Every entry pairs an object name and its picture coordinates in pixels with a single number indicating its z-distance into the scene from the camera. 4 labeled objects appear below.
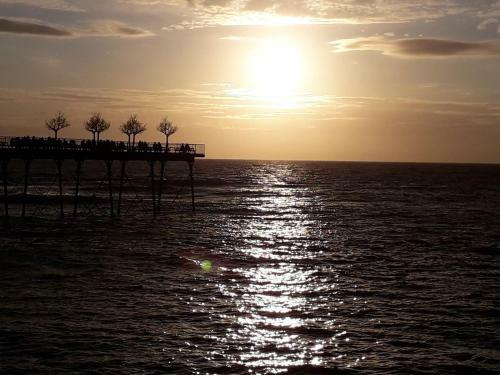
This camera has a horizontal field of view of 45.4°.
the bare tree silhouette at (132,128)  92.50
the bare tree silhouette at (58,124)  94.41
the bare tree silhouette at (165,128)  97.12
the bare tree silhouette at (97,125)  89.00
